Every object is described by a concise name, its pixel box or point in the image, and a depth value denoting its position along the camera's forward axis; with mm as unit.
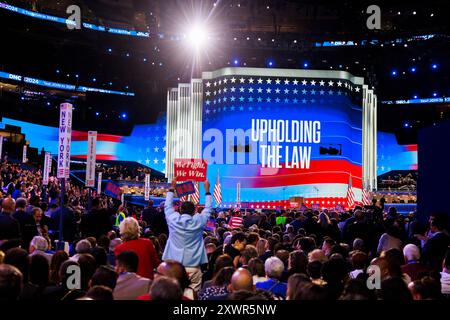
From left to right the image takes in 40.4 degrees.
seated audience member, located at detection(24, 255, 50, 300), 5727
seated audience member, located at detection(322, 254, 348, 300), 6289
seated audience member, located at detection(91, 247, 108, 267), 7417
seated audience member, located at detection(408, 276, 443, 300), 5246
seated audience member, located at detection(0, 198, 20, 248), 8672
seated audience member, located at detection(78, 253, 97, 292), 6262
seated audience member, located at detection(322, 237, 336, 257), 9523
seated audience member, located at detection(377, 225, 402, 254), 10484
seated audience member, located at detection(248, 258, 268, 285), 6836
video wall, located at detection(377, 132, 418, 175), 44812
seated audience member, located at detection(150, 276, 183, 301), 4395
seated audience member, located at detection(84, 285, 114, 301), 4547
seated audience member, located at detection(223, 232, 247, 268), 8852
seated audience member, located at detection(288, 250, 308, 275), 7223
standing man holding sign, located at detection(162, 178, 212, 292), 7918
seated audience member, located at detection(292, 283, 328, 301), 4297
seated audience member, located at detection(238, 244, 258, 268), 7871
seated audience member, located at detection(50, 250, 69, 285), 6691
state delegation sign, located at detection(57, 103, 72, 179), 10516
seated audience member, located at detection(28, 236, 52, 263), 7852
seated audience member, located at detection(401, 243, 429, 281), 7961
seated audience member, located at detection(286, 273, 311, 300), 5051
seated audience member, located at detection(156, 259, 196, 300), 5711
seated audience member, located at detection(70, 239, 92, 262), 7694
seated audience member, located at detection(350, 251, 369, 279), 7887
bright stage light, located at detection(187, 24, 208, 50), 33969
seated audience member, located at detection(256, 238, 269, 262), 9250
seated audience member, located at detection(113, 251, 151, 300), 5812
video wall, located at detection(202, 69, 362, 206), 35312
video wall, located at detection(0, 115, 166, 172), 42812
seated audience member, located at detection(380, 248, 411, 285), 7039
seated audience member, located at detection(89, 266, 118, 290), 5672
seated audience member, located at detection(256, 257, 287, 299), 6668
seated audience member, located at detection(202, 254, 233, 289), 6934
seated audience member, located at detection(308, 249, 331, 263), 7633
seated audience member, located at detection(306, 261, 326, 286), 6695
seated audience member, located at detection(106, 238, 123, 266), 8719
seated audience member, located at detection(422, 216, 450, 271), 9539
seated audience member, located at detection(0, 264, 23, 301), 4426
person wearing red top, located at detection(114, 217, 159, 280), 7324
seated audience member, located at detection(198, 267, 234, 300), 6098
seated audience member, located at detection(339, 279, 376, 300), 4398
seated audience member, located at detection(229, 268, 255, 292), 5488
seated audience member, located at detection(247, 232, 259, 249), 9516
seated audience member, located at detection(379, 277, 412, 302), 5002
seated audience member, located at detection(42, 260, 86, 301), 5566
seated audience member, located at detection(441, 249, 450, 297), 7488
